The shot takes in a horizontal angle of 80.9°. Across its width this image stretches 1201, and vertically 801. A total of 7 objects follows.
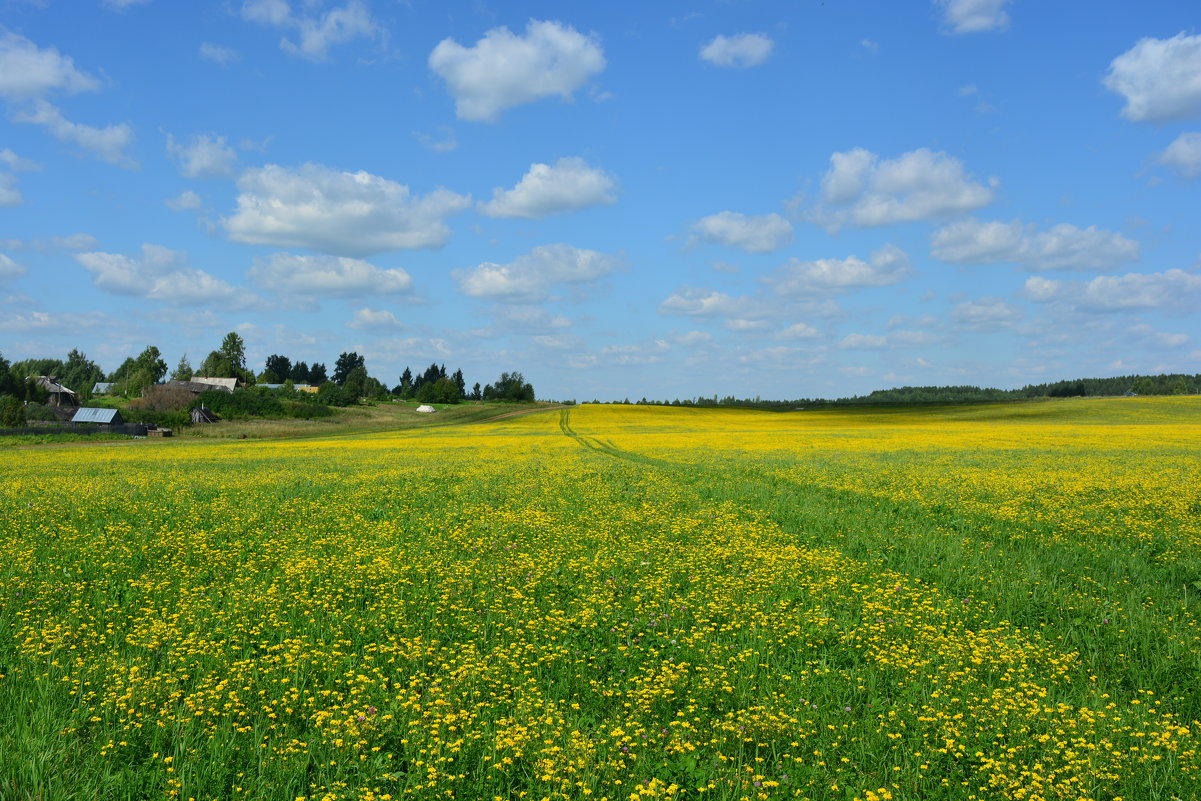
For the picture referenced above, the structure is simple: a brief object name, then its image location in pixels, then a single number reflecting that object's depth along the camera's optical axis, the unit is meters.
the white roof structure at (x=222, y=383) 141.41
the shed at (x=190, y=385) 123.66
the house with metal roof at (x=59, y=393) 122.06
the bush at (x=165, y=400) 106.50
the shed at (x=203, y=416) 91.56
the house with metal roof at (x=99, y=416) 78.06
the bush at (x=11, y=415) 71.88
